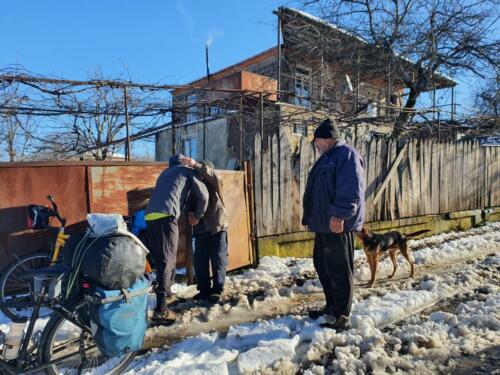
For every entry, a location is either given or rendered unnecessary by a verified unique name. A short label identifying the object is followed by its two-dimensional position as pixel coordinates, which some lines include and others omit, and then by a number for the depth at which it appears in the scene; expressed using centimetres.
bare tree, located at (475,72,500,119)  1582
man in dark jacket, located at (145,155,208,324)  412
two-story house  1480
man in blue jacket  357
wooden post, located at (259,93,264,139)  648
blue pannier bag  261
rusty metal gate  454
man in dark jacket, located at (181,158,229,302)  466
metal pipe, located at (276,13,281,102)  1179
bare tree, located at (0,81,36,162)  555
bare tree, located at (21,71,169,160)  555
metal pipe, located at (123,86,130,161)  550
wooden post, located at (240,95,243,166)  654
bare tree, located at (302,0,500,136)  1455
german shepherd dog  536
